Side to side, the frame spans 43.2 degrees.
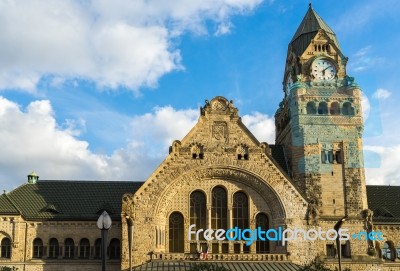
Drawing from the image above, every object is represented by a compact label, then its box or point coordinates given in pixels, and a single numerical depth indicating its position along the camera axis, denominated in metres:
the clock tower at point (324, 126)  51.25
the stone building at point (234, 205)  47.38
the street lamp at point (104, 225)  22.48
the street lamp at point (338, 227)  34.13
